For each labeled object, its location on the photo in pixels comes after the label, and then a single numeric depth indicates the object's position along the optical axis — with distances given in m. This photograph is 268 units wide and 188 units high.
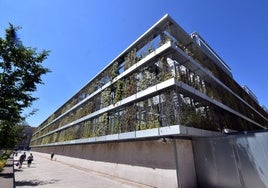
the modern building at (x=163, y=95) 10.17
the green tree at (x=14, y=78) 12.33
